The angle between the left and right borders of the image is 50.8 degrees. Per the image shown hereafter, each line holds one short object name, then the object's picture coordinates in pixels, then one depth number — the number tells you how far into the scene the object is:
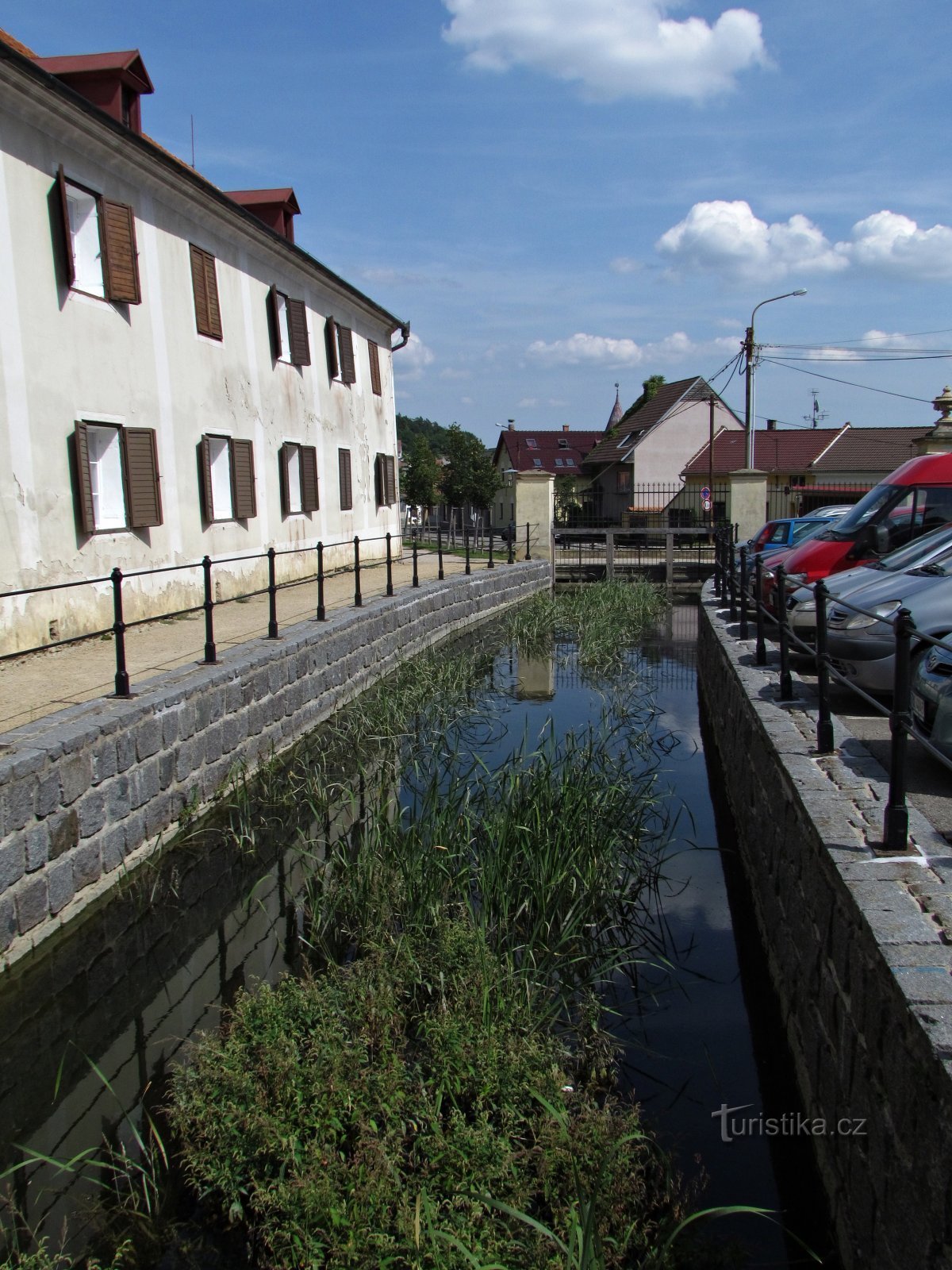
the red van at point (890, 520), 10.16
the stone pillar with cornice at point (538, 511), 24.41
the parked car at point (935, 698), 4.84
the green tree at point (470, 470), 61.84
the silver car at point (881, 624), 6.63
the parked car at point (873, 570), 8.13
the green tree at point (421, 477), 59.59
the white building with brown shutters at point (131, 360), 9.58
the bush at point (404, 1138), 2.89
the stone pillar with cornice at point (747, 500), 23.80
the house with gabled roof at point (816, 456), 43.34
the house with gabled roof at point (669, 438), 49.16
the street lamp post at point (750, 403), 27.66
